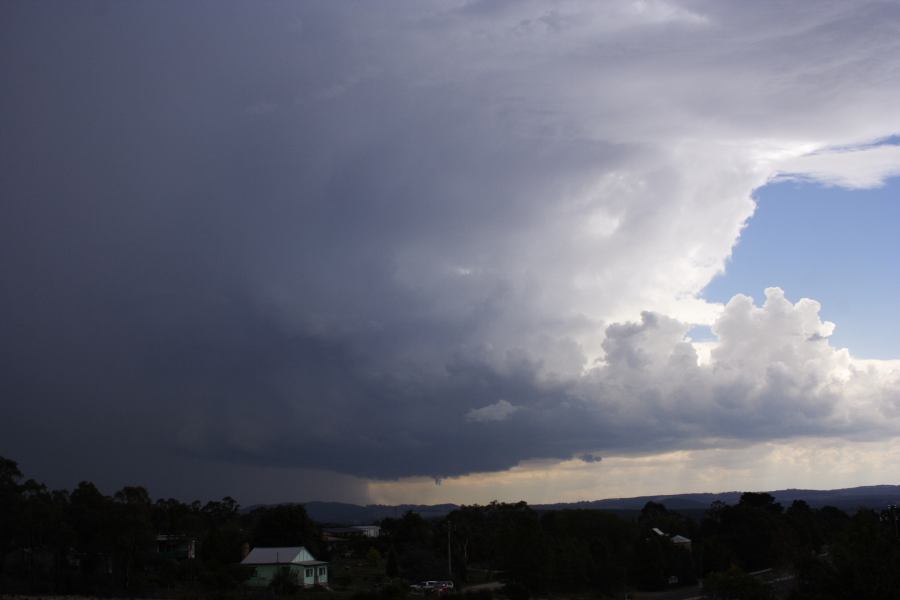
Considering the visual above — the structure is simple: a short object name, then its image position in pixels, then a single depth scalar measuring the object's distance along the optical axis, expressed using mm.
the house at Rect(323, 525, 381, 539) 156875
